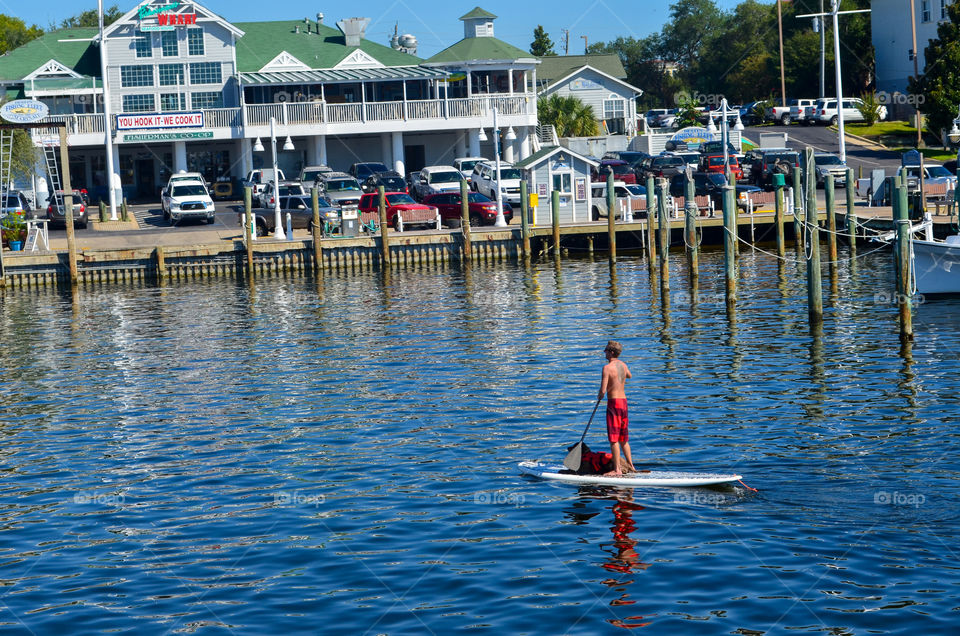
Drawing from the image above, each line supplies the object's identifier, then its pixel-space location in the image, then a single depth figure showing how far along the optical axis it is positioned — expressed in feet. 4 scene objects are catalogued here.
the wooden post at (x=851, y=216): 140.36
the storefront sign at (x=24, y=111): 173.19
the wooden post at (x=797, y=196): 136.46
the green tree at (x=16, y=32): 343.46
